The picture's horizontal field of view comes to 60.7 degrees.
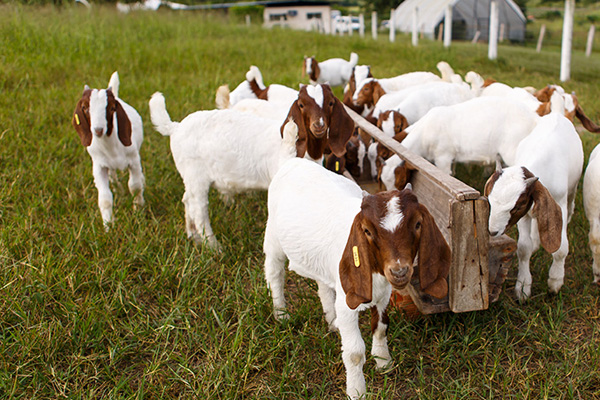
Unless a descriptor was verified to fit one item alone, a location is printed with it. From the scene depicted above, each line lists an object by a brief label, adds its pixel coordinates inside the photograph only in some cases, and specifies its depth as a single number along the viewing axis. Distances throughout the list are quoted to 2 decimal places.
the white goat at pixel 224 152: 4.07
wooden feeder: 2.69
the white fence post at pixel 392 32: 20.71
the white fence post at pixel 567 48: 11.84
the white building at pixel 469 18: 24.62
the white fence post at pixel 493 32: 13.96
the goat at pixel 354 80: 7.36
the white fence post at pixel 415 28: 18.37
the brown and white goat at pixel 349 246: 2.05
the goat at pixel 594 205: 3.56
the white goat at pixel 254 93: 5.85
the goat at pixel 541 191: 2.89
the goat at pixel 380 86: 6.91
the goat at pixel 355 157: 5.12
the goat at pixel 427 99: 5.82
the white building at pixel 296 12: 39.66
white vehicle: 32.04
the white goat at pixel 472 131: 4.46
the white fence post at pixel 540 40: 20.06
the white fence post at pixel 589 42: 18.44
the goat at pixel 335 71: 9.99
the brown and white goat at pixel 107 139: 4.19
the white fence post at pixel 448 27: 16.70
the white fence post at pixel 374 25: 23.25
